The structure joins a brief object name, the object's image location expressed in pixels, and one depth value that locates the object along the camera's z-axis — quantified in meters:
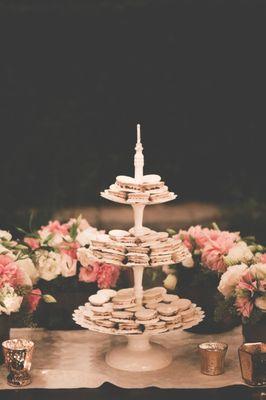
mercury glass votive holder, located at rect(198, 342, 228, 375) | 2.73
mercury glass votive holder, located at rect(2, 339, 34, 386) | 2.64
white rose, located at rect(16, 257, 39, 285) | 3.00
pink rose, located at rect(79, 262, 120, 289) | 3.14
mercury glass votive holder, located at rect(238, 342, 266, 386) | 2.62
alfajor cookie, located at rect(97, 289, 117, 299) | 2.96
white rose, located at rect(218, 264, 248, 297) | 2.85
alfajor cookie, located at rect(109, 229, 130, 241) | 2.88
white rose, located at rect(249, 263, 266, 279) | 2.79
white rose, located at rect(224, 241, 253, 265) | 2.96
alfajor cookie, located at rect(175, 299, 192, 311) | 2.92
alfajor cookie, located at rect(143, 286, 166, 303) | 2.93
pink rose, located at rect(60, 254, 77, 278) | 3.13
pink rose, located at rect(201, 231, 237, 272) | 3.08
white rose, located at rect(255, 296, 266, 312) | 2.76
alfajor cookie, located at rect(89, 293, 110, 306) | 2.90
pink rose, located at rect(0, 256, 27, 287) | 2.82
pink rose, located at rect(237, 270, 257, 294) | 2.79
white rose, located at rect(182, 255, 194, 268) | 3.15
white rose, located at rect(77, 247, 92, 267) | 3.11
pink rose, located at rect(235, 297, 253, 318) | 2.77
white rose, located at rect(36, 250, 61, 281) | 3.09
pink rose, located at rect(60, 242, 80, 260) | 3.19
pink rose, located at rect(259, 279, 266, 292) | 2.77
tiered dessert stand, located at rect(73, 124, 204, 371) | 2.86
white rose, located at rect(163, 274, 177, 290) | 3.17
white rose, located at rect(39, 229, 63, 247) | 3.20
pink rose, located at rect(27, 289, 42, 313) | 2.93
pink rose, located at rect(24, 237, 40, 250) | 3.21
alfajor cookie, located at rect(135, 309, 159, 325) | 2.80
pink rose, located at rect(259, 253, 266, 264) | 2.89
